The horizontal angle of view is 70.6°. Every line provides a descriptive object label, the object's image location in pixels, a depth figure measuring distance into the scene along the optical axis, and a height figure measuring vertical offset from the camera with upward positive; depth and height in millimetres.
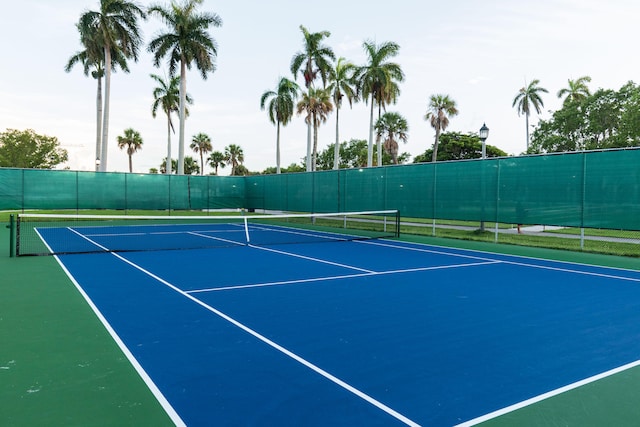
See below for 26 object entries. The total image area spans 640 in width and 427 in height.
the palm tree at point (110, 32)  31266 +11273
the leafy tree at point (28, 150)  55156 +5241
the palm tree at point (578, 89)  48062 +11746
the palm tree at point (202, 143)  77000 +8689
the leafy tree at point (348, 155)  66938 +6192
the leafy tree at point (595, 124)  32844 +6544
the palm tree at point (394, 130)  49875 +7390
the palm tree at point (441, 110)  47906 +9265
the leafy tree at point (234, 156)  81312 +6946
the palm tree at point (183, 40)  32094 +10957
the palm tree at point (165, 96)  45656 +9923
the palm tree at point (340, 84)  34969 +8729
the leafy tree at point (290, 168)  75562 +4608
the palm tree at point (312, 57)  33875 +10427
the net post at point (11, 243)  10872 -1257
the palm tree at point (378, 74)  33062 +9004
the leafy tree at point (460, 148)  52188 +5829
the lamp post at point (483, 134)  15755 +2240
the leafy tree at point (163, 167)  94875 +5657
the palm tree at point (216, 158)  82250 +6534
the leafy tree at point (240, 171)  81625 +4249
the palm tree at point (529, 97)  51750 +11695
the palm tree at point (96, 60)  31578 +10164
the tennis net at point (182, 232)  13648 -1564
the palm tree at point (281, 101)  38406 +8074
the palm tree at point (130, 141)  70875 +8166
